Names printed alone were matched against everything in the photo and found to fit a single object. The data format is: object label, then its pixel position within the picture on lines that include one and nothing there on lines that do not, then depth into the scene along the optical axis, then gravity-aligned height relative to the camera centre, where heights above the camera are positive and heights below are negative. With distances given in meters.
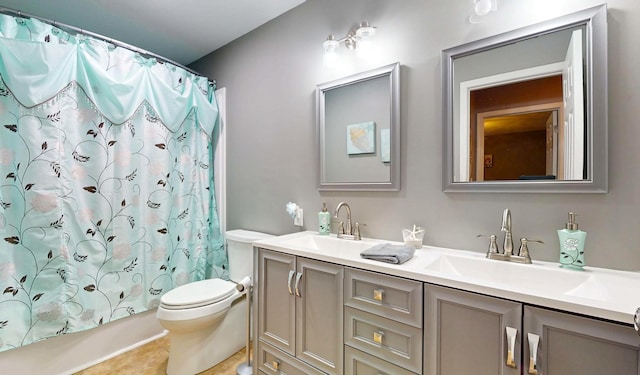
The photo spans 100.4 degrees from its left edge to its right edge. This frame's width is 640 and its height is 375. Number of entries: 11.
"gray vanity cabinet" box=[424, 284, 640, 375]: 0.70 -0.45
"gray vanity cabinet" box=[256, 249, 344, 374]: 1.22 -0.63
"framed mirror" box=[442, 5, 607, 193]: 1.03 +0.34
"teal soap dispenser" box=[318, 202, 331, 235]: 1.74 -0.23
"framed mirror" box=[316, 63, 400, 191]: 1.51 +0.35
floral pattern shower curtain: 1.50 +0.04
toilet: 1.57 -0.85
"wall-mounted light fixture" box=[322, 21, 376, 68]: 1.54 +0.87
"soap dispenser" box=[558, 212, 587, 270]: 1.00 -0.22
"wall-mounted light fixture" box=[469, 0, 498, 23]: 1.17 +0.80
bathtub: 1.53 -1.04
